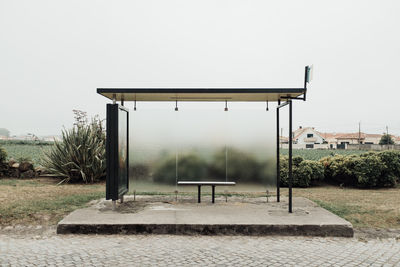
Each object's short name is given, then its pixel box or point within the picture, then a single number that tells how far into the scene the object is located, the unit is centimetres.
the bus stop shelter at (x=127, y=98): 766
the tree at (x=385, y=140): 7975
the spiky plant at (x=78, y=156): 1358
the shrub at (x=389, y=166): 1302
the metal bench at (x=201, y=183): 879
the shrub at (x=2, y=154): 1486
